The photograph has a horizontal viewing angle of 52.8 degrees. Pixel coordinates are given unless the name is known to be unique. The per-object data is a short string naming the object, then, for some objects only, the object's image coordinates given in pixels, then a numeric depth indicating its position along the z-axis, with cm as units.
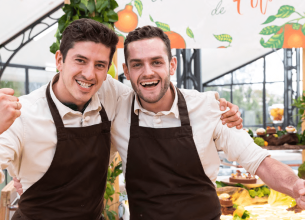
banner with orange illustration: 265
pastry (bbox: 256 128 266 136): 302
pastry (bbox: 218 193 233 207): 254
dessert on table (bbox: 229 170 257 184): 292
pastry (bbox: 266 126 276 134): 310
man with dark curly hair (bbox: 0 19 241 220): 142
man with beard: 155
